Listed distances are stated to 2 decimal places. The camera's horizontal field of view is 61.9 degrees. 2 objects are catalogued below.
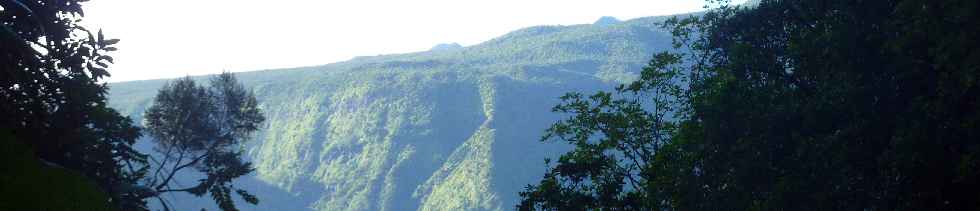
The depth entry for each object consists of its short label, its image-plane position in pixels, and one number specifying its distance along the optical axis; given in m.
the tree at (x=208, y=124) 33.97
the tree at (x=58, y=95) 17.97
